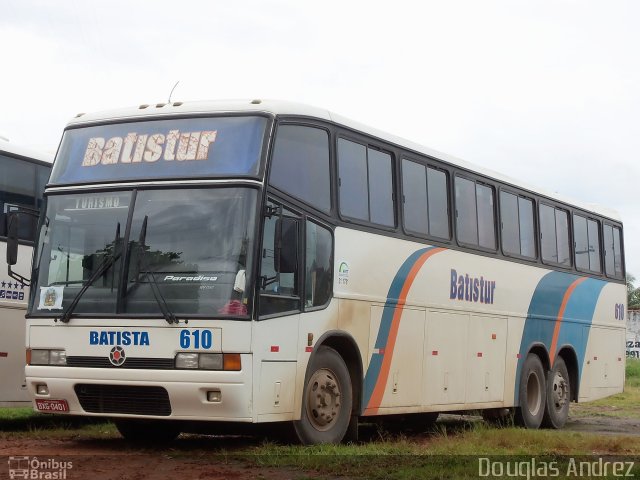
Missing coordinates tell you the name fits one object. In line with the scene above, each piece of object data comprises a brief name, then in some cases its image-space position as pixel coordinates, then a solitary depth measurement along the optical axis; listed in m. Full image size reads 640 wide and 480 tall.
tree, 87.32
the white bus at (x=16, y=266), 15.03
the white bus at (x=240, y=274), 10.97
